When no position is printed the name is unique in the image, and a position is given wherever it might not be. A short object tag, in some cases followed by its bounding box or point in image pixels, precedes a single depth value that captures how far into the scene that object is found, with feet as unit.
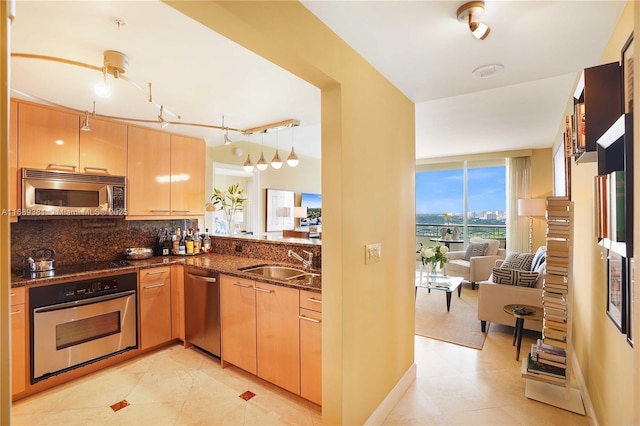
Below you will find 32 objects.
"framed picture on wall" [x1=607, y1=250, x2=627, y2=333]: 4.78
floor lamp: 17.93
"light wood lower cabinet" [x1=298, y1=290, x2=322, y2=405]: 7.00
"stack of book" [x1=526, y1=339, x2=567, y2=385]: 7.72
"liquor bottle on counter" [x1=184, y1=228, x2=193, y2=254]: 12.00
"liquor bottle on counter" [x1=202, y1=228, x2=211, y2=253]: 12.52
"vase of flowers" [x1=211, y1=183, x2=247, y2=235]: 15.93
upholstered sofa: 10.99
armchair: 18.30
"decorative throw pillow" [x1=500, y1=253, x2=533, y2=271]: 13.83
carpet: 11.57
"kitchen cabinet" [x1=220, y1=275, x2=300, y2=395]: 7.46
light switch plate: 6.43
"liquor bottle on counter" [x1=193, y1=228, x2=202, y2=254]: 12.15
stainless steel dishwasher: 9.26
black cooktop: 8.40
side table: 9.85
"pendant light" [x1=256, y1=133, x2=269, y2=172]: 11.99
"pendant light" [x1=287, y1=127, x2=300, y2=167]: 11.68
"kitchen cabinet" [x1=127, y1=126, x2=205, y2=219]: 10.83
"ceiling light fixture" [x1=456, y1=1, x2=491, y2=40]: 4.65
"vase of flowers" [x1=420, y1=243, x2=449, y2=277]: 14.92
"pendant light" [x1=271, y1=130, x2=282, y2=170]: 12.01
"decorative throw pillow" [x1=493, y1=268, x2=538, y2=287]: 11.21
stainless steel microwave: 8.46
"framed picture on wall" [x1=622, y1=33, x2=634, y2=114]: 4.32
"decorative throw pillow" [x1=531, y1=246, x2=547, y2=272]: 12.43
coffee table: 14.04
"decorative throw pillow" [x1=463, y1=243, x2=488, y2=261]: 19.36
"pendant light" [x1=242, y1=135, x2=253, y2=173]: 12.51
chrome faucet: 9.25
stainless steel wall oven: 7.93
